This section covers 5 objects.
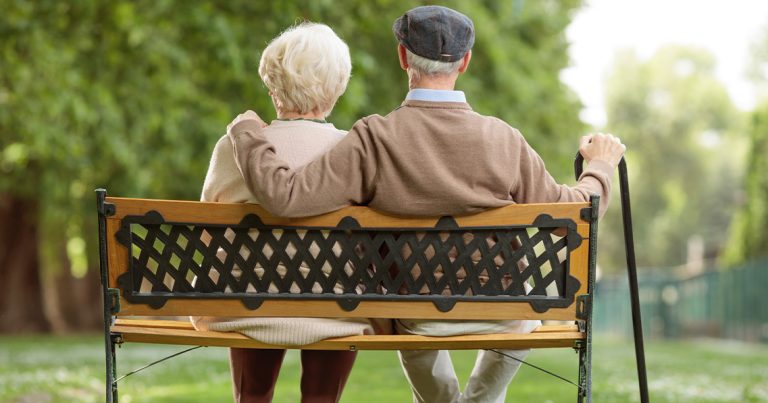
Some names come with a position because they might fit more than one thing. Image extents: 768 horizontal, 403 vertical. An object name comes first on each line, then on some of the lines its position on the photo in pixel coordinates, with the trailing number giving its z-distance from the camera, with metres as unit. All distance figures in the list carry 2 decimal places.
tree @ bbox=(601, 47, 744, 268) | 131.82
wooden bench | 7.49
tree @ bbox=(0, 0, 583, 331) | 28.39
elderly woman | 7.67
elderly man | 7.47
